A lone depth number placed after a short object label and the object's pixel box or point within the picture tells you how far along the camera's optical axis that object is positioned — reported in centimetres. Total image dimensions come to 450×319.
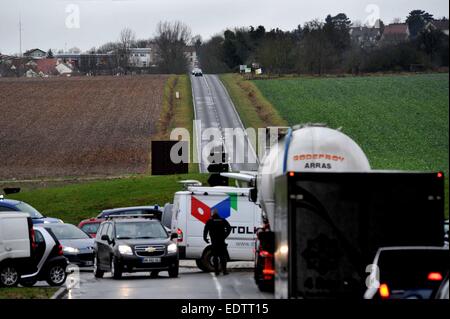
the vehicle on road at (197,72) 12072
